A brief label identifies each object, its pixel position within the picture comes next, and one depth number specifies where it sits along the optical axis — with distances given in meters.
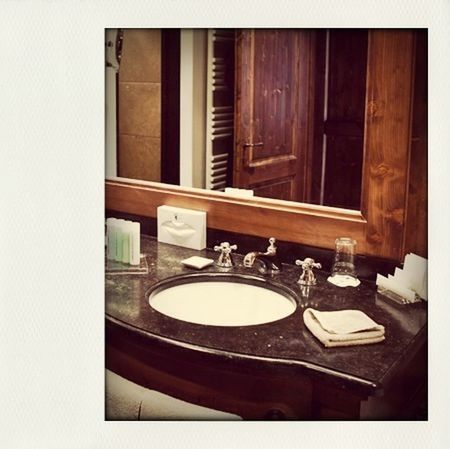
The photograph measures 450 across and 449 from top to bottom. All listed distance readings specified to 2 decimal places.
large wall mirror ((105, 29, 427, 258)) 1.42
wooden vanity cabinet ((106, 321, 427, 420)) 1.13
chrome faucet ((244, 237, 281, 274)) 1.56
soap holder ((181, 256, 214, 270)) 1.60
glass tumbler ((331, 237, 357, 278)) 1.50
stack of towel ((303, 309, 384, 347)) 1.16
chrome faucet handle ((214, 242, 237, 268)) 1.62
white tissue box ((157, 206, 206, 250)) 1.72
